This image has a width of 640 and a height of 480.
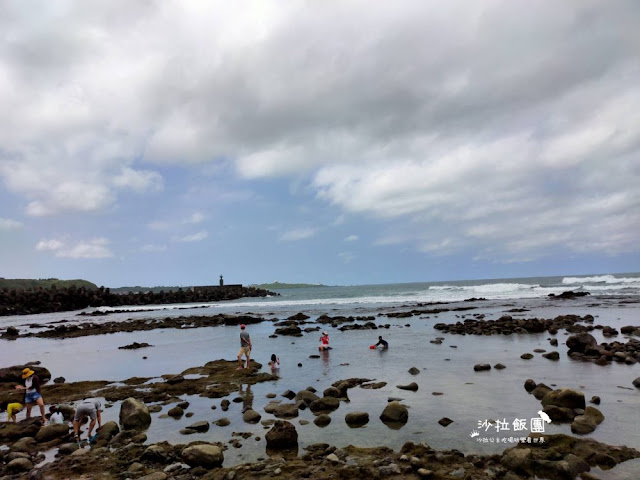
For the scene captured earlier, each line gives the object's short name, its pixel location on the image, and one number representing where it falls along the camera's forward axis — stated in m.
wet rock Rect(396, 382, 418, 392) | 13.43
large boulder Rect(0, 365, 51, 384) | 18.06
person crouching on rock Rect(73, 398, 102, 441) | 10.51
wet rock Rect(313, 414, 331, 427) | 10.60
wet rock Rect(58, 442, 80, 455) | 9.54
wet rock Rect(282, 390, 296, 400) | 13.46
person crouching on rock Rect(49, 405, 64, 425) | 12.28
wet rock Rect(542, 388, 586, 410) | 10.62
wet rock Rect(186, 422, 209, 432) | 10.67
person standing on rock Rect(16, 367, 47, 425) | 12.39
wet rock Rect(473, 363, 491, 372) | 15.96
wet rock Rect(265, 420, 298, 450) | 9.13
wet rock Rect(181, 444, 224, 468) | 8.34
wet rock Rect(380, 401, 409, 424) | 10.50
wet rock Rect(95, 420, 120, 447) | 10.03
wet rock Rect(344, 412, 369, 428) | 10.46
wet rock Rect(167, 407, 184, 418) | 12.01
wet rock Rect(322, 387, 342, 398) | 13.04
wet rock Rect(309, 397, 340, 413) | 11.86
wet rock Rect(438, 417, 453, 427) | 10.01
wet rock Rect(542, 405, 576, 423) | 9.95
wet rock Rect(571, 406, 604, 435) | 9.10
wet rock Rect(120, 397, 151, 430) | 11.07
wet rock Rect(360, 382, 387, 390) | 13.97
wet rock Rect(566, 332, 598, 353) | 18.39
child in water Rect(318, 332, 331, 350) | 23.31
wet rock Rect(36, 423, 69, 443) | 10.55
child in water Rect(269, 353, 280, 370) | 18.86
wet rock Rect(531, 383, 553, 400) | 11.59
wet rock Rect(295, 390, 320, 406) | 12.47
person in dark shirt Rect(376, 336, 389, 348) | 23.10
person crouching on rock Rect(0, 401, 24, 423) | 12.24
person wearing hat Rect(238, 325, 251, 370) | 18.77
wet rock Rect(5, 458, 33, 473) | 8.56
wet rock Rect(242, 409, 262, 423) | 11.19
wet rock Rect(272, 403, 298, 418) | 11.45
